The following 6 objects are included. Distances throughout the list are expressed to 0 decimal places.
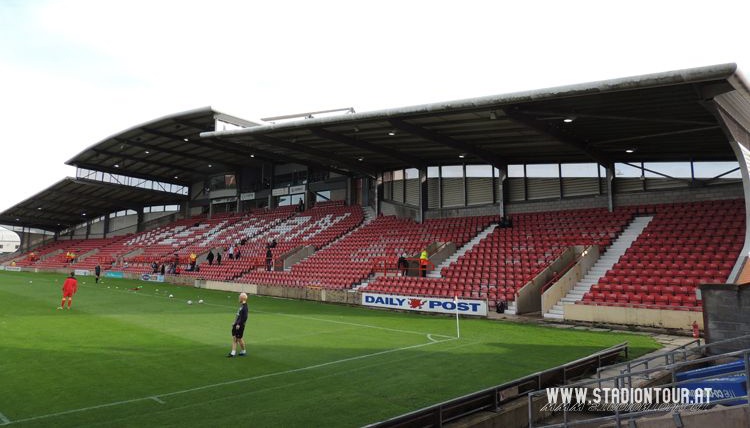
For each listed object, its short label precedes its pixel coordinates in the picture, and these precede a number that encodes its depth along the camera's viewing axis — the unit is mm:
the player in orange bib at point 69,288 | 17953
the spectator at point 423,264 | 22766
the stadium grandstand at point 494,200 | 15695
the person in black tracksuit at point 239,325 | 10375
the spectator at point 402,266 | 23438
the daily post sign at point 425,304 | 17922
